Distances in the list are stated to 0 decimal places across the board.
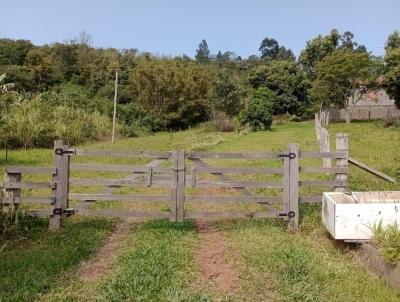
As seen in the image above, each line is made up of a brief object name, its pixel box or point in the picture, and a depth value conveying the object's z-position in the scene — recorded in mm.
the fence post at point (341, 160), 8352
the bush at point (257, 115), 35469
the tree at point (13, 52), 50281
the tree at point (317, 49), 48812
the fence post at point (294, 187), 7953
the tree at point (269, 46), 110250
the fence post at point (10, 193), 7906
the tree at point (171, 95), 45125
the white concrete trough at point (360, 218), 6438
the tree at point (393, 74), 35906
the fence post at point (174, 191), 7949
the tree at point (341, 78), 38375
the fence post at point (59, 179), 7914
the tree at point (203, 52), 93438
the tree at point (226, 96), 40716
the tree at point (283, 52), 94844
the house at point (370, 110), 45125
